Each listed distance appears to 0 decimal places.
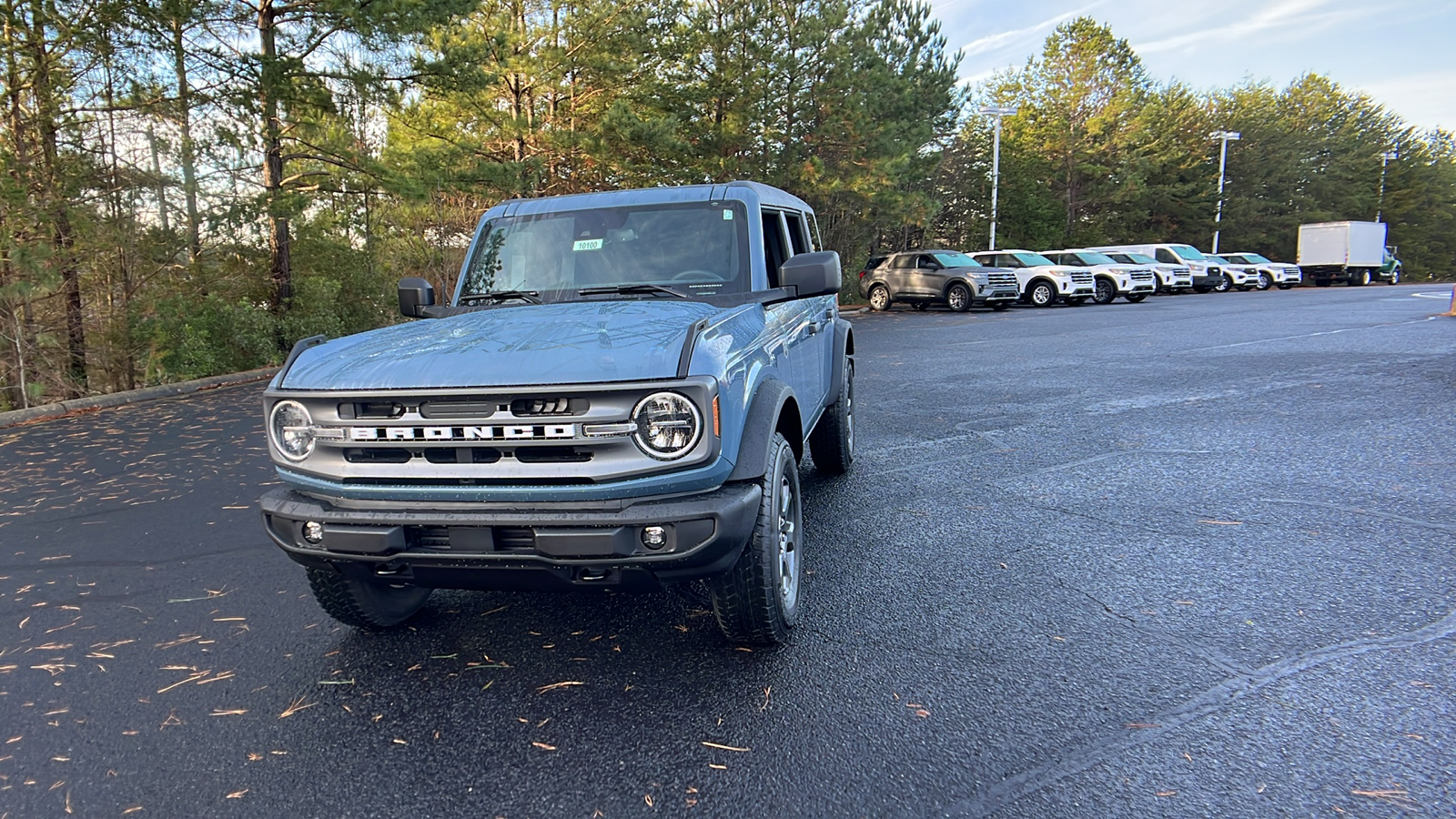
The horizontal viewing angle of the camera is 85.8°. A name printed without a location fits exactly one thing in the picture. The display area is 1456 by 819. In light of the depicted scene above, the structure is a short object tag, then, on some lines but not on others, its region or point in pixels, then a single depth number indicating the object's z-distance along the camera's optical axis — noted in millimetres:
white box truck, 39062
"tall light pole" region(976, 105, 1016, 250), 32031
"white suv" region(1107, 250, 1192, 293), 29005
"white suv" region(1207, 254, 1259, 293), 33031
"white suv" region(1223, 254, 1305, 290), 34938
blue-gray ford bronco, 2537
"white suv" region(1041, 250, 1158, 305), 26641
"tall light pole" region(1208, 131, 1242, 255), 44253
